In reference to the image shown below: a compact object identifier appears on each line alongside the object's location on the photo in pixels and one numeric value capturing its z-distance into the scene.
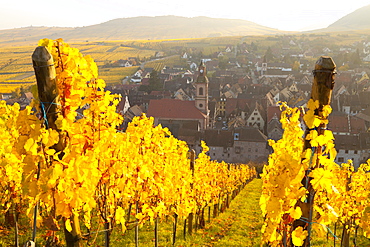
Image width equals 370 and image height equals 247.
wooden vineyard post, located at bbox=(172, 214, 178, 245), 10.53
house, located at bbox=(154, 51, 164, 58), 155.85
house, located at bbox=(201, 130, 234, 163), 47.43
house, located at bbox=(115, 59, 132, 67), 138.62
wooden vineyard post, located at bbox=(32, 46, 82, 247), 3.24
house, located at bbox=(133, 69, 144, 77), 113.69
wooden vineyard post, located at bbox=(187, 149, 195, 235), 11.73
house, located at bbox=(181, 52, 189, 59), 147.75
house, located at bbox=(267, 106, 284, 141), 52.53
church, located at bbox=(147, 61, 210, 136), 54.22
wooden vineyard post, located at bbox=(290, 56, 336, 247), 3.62
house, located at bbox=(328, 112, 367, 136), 49.22
